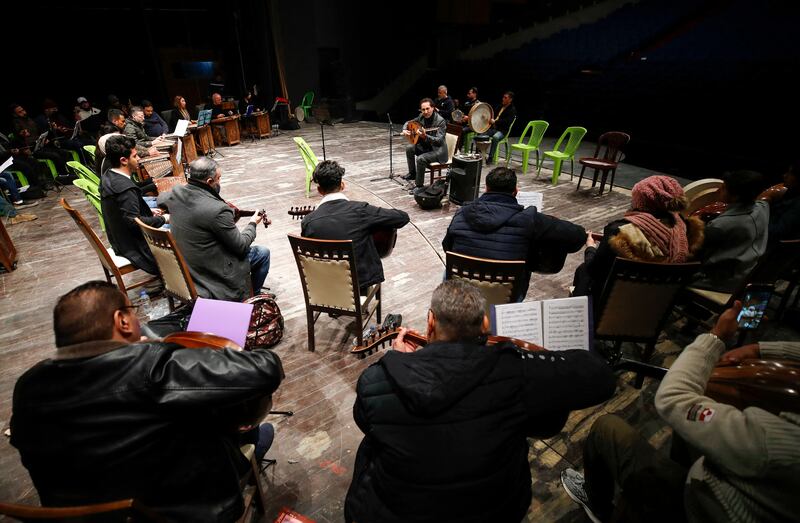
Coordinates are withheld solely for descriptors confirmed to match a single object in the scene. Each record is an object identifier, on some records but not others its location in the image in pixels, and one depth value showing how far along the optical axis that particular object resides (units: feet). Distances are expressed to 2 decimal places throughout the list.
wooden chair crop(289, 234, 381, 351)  8.16
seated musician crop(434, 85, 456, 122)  27.61
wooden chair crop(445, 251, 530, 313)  7.39
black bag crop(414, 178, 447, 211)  18.02
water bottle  11.24
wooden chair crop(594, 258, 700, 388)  7.41
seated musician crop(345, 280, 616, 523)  3.59
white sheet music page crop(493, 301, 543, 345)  5.90
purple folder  5.88
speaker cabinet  18.22
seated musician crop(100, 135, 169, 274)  9.91
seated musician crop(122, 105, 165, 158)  20.48
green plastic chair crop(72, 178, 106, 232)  11.26
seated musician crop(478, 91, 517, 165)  24.57
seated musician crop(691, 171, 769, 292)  8.38
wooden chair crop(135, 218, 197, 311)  8.57
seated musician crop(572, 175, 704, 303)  7.63
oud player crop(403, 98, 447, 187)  19.95
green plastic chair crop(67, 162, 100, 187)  12.99
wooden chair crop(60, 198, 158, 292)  9.30
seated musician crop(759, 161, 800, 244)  9.50
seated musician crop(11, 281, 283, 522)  3.60
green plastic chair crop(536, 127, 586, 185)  21.08
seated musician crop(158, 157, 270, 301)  8.73
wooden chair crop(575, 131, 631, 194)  19.23
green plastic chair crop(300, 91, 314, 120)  39.73
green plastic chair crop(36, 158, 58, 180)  22.16
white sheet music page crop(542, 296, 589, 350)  5.88
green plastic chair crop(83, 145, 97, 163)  16.90
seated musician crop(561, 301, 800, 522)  3.34
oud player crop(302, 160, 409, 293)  8.71
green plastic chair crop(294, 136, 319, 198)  18.21
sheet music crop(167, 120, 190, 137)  22.41
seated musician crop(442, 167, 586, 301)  8.14
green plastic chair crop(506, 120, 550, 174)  22.59
